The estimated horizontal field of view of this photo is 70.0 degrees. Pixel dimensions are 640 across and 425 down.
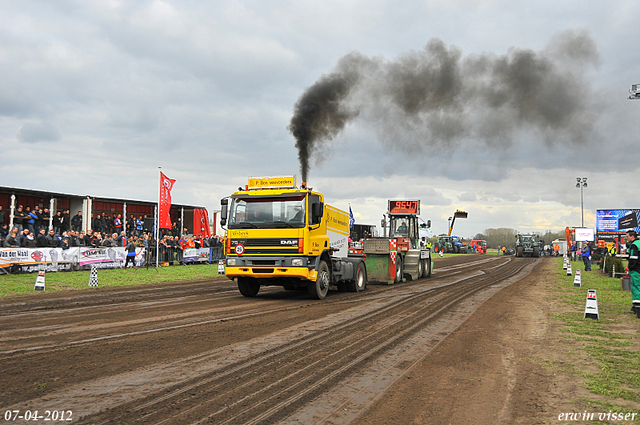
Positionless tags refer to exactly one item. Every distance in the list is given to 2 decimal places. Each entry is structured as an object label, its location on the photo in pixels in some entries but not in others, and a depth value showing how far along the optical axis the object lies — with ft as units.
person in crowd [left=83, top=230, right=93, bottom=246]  67.81
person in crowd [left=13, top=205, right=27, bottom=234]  67.15
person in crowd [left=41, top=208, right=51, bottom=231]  73.64
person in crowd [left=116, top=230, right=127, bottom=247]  73.79
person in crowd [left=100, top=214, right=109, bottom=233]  82.89
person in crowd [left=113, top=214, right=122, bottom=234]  87.51
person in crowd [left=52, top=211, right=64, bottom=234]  75.59
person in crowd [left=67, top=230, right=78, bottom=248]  65.21
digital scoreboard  70.08
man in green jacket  32.53
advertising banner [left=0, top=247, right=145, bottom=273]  56.65
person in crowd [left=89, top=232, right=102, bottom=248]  68.94
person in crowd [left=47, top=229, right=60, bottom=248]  62.67
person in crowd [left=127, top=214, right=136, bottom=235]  92.55
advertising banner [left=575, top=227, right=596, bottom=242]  132.05
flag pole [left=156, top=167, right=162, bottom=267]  73.97
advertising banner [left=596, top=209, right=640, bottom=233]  142.72
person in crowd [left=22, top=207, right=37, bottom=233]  68.59
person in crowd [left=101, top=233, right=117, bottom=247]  71.00
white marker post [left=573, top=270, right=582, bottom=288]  56.80
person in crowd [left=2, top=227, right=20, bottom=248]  56.59
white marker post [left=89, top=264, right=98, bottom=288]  49.21
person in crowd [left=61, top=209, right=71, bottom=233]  76.59
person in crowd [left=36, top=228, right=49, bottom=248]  60.90
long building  70.95
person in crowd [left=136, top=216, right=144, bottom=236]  91.56
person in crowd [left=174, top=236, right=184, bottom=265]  86.99
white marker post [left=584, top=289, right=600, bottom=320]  32.37
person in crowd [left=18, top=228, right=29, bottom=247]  58.34
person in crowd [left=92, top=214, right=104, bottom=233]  82.43
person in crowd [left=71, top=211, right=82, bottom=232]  77.56
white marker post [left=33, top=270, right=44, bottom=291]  44.48
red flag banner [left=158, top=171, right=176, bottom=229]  74.49
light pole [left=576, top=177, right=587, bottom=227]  213.05
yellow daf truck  39.24
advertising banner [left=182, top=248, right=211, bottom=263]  88.69
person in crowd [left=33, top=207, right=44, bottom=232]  71.46
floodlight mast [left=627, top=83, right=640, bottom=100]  130.11
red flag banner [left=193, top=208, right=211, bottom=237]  107.34
